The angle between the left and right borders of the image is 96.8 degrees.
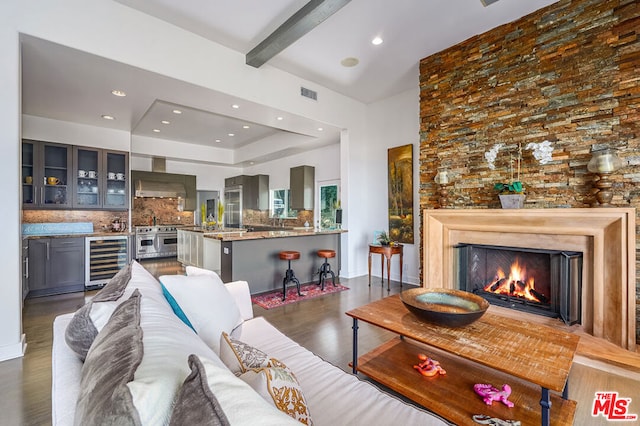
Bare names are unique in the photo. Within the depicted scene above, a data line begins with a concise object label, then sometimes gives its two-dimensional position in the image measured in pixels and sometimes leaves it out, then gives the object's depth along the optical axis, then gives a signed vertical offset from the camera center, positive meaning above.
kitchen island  4.50 -0.75
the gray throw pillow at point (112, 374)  0.54 -0.37
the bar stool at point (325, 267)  4.88 -1.00
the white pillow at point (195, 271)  2.10 -0.45
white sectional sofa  0.57 -0.43
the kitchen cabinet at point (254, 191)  8.61 +0.64
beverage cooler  4.87 -0.81
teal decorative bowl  1.83 -0.67
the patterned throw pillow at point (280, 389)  0.87 -0.57
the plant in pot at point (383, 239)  5.05 -0.49
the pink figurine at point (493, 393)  1.72 -1.12
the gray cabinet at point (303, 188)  7.18 +0.63
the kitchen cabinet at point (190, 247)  6.11 -0.83
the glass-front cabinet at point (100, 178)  5.26 +0.64
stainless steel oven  7.47 -0.80
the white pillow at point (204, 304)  1.58 -0.54
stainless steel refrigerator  9.03 +0.16
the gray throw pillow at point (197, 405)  0.53 -0.38
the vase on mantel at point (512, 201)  3.24 +0.13
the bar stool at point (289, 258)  4.48 -0.73
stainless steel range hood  7.48 +0.62
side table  4.94 -0.67
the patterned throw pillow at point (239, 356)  1.07 -0.58
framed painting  5.16 +0.35
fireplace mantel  2.61 -0.33
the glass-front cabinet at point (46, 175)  4.79 +0.65
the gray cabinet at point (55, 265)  4.36 -0.86
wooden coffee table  1.53 -0.82
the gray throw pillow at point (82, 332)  1.08 -0.46
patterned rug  4.15 -1.33
